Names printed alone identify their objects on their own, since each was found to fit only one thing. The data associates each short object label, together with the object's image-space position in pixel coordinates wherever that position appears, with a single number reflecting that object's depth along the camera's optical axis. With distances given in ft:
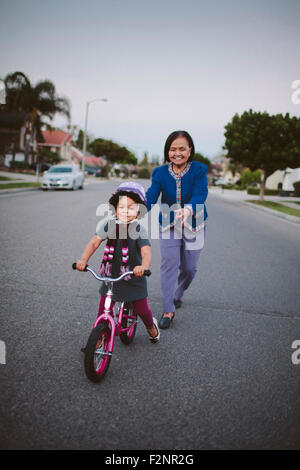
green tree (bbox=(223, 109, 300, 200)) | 72.13
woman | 11.10
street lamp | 127.13
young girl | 9.05
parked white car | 66.69
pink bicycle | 8.07
